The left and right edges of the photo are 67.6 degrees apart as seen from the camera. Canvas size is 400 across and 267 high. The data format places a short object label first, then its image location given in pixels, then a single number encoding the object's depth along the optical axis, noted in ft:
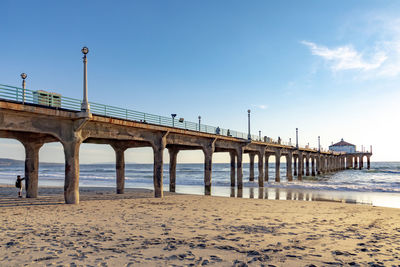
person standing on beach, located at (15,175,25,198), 72.28
